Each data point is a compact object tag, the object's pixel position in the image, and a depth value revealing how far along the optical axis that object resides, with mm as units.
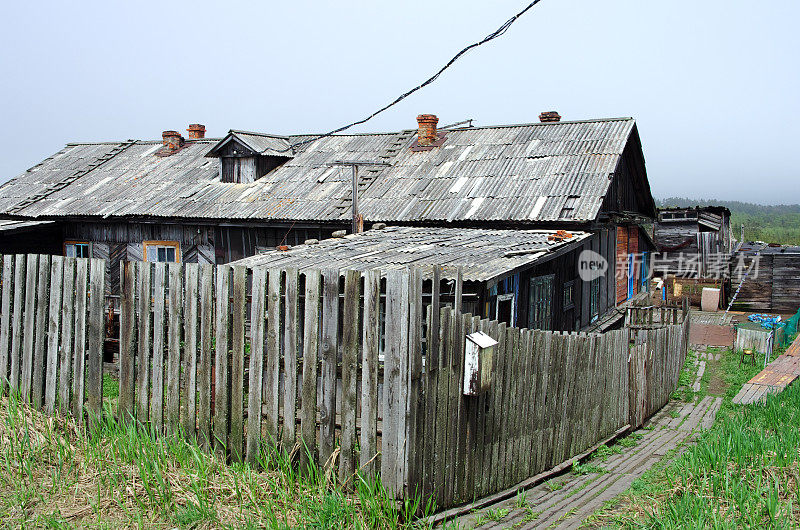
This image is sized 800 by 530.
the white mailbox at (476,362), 4840
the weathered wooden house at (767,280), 23781
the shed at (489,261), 8945
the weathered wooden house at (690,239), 30031
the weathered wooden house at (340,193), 14641
